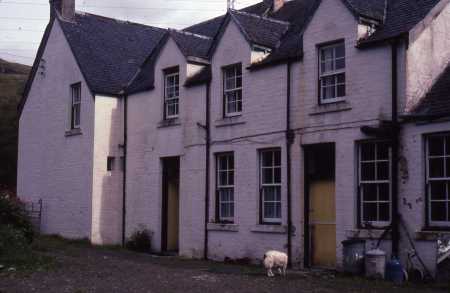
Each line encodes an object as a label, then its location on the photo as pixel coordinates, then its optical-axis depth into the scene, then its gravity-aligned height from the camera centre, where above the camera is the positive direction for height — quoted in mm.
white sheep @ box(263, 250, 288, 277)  15547 -1439
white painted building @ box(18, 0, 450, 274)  15625 +1832
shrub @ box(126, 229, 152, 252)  22875 -1530
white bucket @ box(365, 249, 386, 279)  15000 -1451
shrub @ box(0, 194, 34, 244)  20031 -682
